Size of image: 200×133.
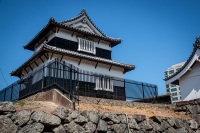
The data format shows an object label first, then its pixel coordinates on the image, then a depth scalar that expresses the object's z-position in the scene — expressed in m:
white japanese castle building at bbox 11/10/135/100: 19.66
